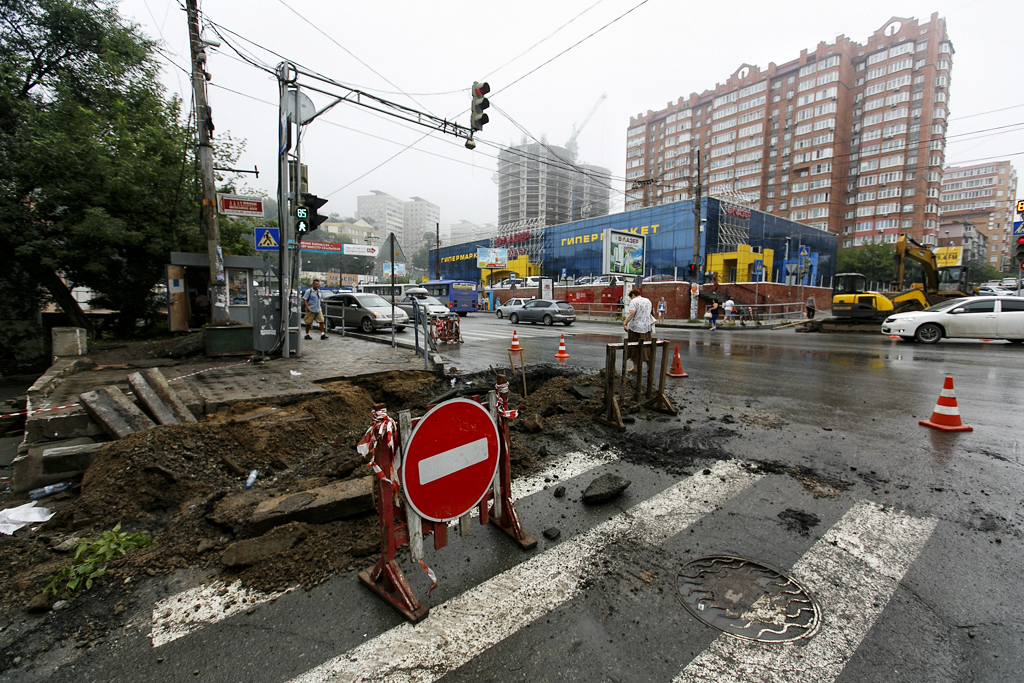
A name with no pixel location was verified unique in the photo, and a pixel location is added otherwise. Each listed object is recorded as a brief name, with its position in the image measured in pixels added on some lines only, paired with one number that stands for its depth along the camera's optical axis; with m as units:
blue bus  37.50
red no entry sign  2.61
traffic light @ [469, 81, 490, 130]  10.98
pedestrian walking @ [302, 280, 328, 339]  15.33
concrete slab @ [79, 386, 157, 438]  4.39
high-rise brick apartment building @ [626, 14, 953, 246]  74.44
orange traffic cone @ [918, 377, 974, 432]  5.55
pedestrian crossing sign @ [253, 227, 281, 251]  11.73
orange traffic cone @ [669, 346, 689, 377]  9.36
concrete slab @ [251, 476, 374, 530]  3.18
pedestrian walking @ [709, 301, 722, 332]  25.59
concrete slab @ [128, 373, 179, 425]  4.76
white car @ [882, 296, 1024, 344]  13.84
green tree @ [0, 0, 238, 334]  11.67
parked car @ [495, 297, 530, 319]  27.94
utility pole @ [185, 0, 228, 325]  9.57
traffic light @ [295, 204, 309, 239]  9.03
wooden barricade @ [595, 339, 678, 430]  5.77
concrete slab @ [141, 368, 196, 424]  4.98
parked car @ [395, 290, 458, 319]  19.62
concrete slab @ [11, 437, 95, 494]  3.94
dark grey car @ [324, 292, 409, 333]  17.34
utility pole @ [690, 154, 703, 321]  25.83
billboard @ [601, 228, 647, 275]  31.75
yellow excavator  20.33
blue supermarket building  38.53
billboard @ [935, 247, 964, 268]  36.38
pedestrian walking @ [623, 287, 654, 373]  9.36
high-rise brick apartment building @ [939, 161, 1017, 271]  105.00
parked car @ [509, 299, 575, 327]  25.56
